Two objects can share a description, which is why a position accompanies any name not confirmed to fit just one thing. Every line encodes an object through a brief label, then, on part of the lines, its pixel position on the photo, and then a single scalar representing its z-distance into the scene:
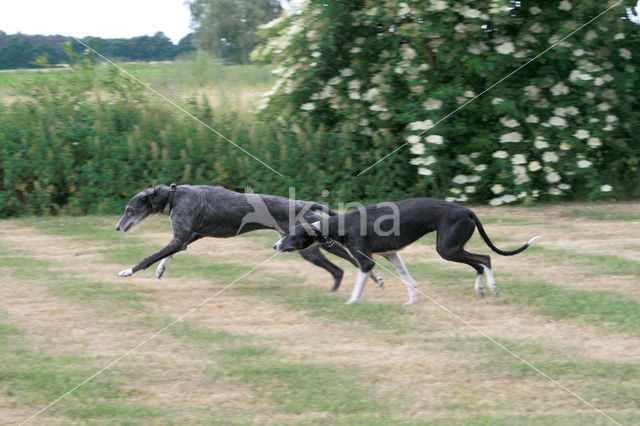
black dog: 13.01
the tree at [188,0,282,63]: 56.69
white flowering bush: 22.27
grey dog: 14.37
